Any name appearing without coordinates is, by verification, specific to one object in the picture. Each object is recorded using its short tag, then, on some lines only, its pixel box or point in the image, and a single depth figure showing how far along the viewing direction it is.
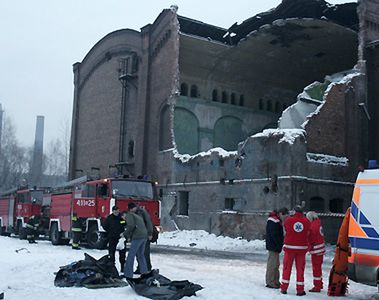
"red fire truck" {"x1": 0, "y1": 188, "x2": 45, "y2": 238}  27.61
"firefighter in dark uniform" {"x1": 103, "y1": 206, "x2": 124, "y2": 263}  13.15
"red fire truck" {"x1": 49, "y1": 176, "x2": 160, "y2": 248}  19.94
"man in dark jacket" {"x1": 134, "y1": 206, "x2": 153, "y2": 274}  12.37
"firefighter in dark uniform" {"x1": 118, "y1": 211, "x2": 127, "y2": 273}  13.27
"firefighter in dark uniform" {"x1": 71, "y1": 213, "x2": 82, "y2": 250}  20.64
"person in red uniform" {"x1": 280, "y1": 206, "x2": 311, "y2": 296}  10.74
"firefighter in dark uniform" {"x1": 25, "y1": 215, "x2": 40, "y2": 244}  24.14
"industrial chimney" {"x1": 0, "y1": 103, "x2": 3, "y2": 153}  81.78
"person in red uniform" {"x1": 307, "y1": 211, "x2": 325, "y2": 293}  11.26
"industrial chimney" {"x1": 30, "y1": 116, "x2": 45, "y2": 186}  88.06
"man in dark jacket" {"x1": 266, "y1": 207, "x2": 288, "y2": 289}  11.41
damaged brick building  25.78
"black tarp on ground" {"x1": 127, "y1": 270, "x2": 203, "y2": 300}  9.63
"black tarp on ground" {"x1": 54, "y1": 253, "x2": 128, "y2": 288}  10.78
